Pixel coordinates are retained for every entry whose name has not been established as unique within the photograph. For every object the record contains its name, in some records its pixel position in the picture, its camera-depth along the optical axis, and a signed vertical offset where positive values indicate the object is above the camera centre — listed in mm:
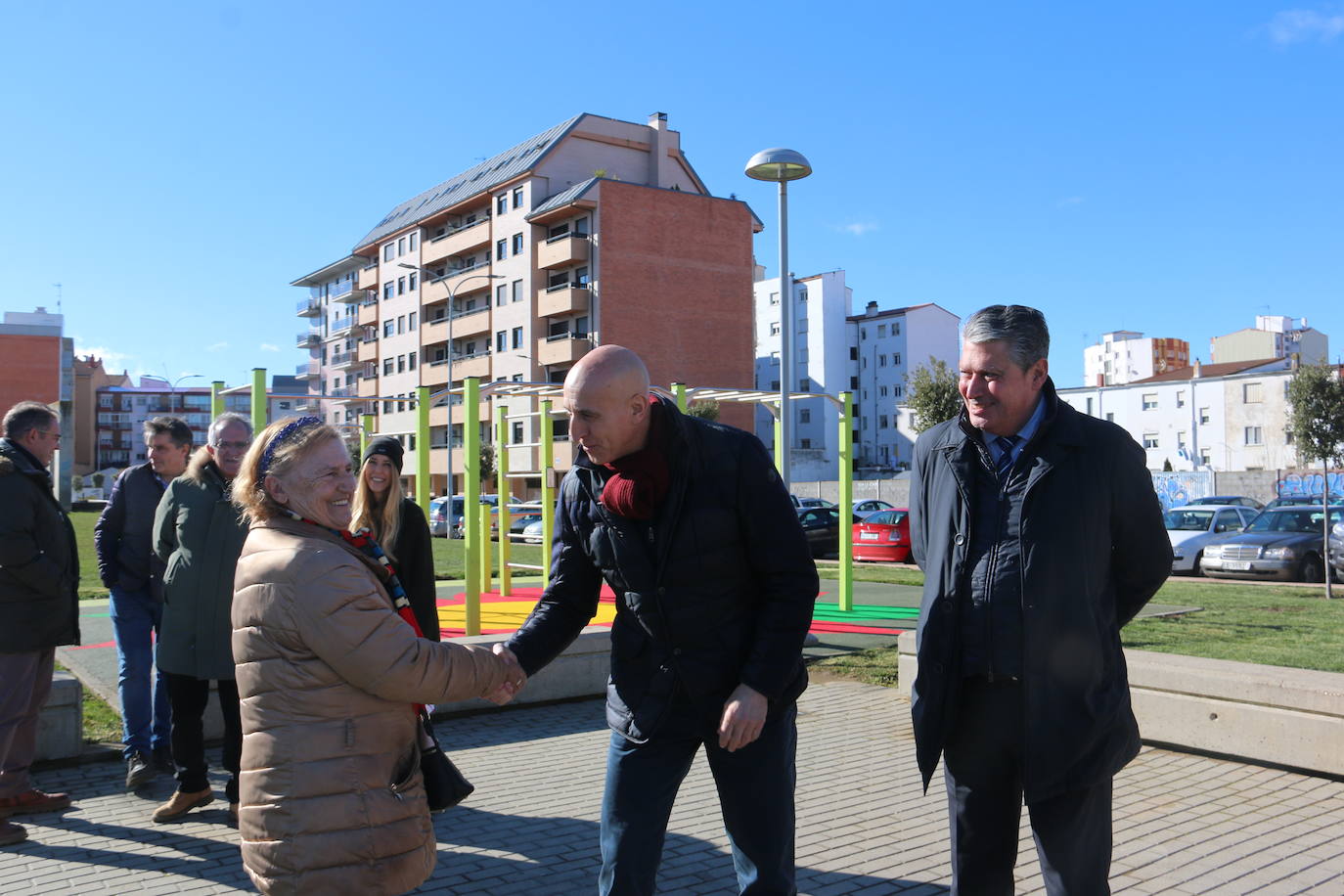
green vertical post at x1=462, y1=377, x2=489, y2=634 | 8680 -184
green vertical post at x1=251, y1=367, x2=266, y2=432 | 9734 +676
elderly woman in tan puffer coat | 2568 -573
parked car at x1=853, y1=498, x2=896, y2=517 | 36500 -1333
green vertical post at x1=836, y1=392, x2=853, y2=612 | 12438 -411
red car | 23016 -1555
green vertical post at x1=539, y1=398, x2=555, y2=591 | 12062 -26
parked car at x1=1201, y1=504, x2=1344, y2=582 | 19000 -1580
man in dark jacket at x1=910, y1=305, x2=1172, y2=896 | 2900 -398
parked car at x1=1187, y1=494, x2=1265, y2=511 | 37469 -1323
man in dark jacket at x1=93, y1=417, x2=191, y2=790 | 5934 -576
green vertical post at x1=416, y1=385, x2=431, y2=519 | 9356 +424
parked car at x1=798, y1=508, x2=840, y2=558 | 25578 -1485
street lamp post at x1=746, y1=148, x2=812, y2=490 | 10586 +2604
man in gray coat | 5035 -493
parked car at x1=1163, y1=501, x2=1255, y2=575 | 21344 -1321
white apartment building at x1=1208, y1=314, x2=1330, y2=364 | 82438 +9263
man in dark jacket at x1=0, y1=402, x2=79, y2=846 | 5203 -569
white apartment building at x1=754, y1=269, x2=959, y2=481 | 82062 +8345
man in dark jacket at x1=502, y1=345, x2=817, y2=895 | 2953 -389
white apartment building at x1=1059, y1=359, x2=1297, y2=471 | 62344 +2982
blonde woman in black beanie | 5660 -294
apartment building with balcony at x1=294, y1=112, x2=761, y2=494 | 56875 +11088
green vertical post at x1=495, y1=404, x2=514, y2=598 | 13539 -89
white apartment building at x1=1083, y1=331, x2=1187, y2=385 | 120875 +12044
